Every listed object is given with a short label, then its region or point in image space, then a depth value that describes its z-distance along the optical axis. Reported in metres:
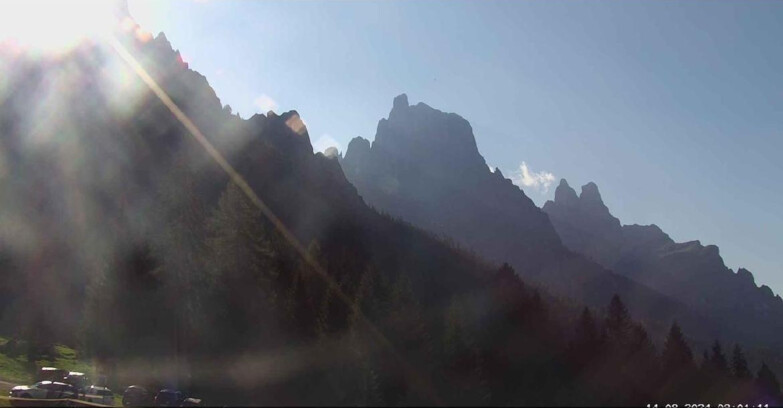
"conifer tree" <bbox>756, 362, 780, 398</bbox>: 89.66
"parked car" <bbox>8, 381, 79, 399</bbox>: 41.28
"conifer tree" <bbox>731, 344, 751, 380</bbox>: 93.62
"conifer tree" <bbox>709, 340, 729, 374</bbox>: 87.43
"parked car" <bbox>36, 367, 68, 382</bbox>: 57.47
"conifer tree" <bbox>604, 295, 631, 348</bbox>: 80.74
